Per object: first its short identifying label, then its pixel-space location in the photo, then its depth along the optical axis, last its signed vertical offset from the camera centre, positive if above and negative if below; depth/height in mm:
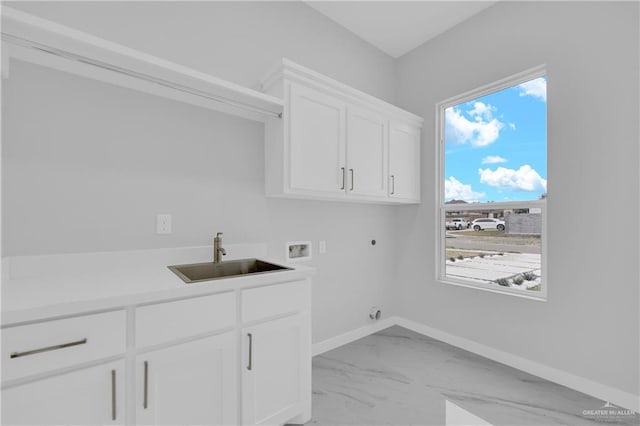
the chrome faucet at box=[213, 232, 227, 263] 1840 -224
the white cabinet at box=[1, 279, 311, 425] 975 -616
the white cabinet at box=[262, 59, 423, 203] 1984 +572
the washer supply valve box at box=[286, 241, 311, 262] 2365 -301
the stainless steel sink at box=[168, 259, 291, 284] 1736 -340
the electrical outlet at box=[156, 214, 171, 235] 1756 -57
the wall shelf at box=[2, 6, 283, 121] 1151 +731
